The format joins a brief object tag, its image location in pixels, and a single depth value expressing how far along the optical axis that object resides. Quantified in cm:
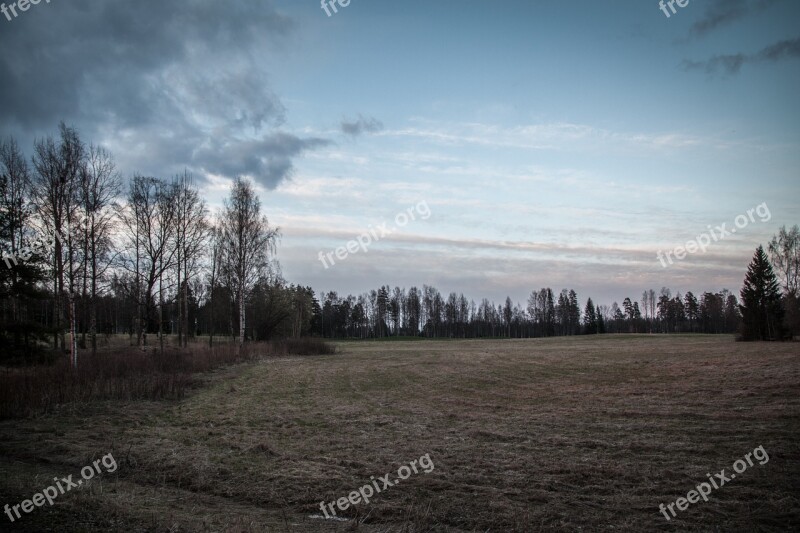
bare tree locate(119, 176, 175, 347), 3153
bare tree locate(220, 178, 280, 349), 3825
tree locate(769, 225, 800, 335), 5497
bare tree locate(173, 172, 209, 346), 3391
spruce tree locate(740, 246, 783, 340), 4584
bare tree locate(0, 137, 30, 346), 2173
